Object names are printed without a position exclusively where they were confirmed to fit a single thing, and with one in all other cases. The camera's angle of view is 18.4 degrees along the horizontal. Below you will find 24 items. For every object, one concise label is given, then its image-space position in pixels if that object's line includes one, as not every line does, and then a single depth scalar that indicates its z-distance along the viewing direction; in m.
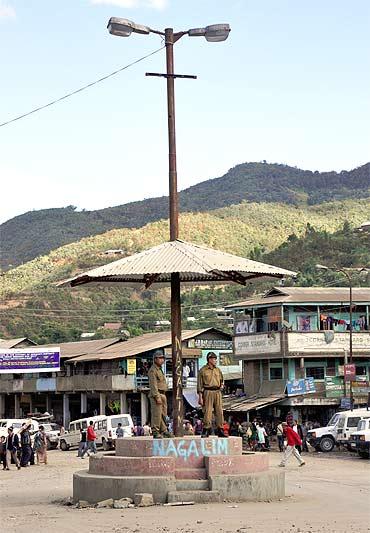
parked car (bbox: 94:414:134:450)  50.72
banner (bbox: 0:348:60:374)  67.94
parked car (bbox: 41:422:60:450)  56.31
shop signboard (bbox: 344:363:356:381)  48.09
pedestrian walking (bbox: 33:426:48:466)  39.97
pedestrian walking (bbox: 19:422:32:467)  37.01
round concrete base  18.03
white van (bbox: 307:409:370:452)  43.75
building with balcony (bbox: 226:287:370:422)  54.84
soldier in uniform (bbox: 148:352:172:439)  19.92
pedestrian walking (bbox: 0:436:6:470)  36.08
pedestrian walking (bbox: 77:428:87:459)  45.08
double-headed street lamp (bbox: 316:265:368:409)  48.61
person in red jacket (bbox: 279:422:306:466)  30.07
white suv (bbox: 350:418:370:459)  38.91
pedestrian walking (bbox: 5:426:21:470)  36.22
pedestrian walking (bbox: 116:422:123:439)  49.87
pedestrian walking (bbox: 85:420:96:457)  42.00
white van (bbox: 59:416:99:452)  53.97
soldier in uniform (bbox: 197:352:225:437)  20.08
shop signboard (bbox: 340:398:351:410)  51.22
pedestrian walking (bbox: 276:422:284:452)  44.16
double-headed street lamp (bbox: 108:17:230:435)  20.08
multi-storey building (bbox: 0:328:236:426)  63.81
